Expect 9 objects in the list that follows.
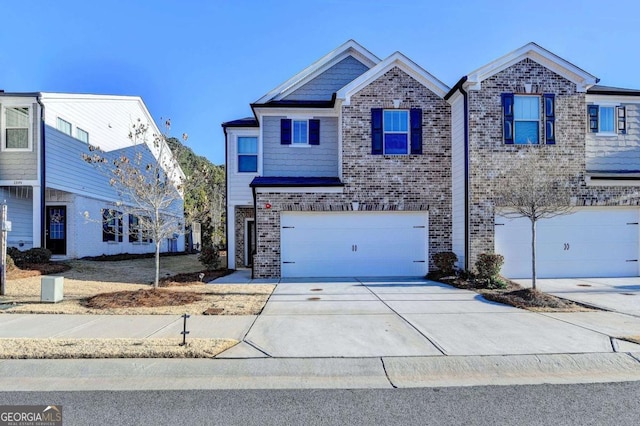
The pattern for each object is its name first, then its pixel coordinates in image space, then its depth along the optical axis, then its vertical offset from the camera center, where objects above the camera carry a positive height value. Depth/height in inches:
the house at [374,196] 542.0 +35.0
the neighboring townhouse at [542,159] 504.7 +60.8
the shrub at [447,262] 519.5 -52.9
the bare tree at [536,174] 435.6 +58.8
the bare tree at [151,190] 388.8 +31.6
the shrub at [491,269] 448.8 -54.0
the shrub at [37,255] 571.5 -49.1
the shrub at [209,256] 638.5 -55.5
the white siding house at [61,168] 601.3 +86.9
